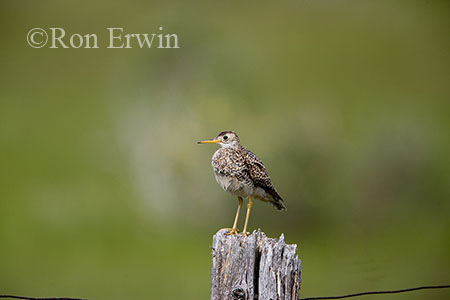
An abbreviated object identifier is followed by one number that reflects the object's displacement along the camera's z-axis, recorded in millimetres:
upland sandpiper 10453
